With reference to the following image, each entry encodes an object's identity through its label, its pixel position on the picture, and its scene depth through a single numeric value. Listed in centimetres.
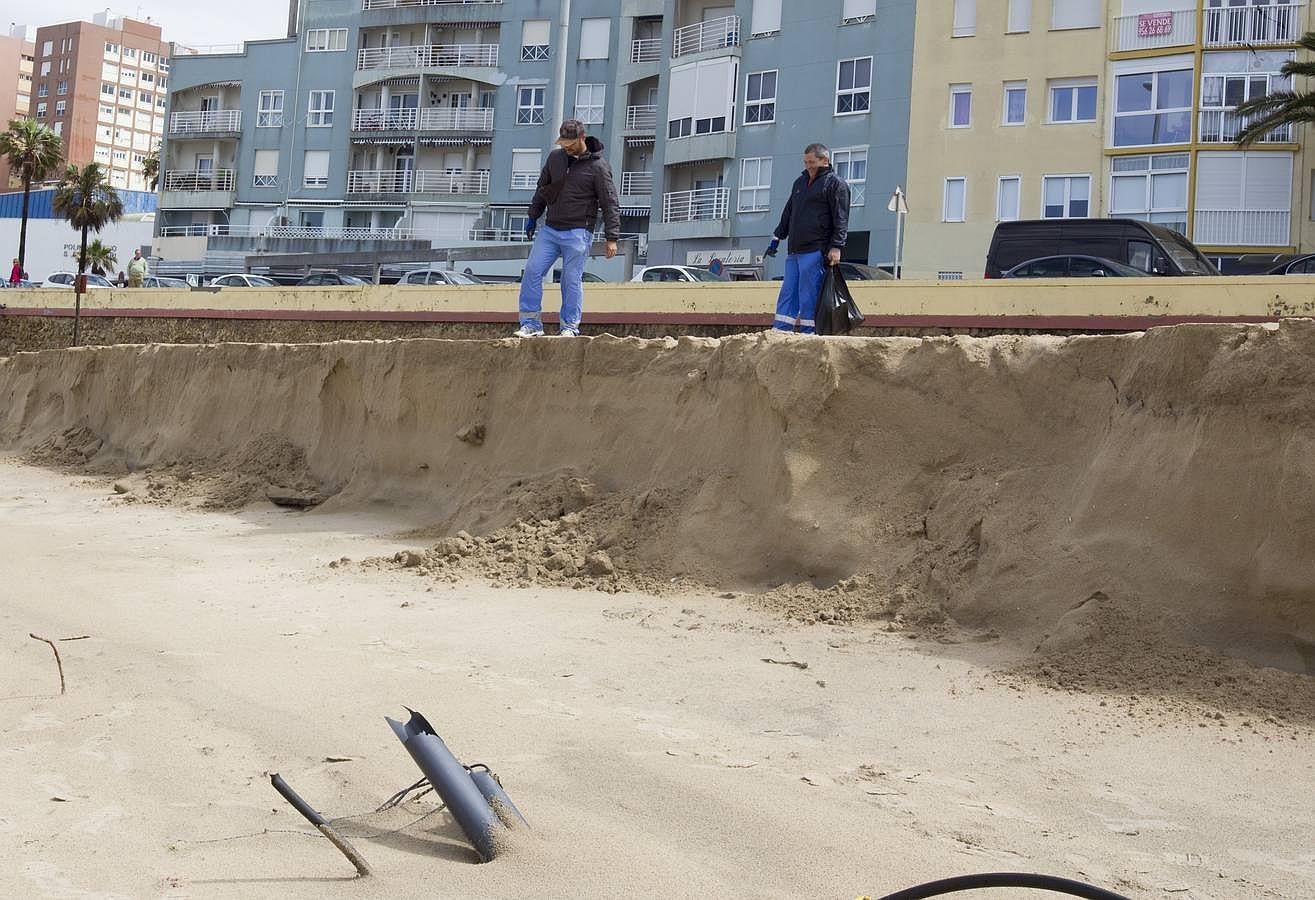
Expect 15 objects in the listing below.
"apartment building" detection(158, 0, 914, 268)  3891
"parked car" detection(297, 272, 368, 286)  3142
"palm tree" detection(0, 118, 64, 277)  6064
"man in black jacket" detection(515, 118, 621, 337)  1072
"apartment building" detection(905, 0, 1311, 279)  3278
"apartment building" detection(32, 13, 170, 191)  11588
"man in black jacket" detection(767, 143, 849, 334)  1020
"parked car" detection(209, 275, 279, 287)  3500
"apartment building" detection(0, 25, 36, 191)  11500
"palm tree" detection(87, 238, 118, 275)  6122
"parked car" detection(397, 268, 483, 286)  2822
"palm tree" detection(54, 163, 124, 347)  5878
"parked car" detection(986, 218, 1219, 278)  2014
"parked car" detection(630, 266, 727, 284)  2725
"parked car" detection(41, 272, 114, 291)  4066
